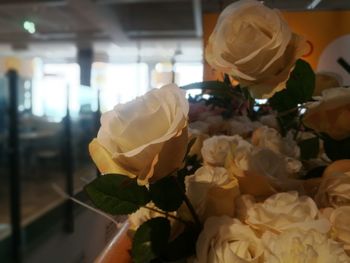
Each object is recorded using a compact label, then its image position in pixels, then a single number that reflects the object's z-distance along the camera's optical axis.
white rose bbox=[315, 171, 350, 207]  0.42
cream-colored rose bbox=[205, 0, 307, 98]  0.41
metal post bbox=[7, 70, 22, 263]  3.52
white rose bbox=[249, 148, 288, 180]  0.46
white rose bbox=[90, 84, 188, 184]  0.34
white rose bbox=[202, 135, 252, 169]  0.49
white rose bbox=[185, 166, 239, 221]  0.41
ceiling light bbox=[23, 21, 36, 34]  8.01
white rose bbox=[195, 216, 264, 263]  0.36
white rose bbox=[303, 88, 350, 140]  0.49
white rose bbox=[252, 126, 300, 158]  0.56
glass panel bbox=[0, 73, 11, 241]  3.52
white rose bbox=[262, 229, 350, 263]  0.32
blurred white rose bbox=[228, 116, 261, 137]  0.75
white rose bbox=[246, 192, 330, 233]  0.37
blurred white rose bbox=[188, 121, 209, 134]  0.69
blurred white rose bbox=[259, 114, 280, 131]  0.74
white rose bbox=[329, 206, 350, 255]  0.38
